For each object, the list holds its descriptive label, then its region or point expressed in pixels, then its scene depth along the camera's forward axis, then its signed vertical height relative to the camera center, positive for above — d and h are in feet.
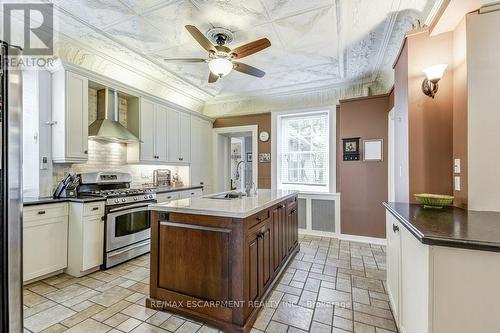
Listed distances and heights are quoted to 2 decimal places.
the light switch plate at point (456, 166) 6.70 -0.04
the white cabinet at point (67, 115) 9.61 +2.11
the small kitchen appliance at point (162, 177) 14.99 -0.79
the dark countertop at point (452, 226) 3.65 -1.19
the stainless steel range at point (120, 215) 9.86 -2.21
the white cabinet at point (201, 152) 16.78 +0.97
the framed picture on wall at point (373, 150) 13.16 +0.86
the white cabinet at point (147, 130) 12.92 +2.00
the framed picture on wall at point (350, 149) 13.76 +0.96
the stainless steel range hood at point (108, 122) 11.02 +2.11
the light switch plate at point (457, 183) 6.69 -0.52
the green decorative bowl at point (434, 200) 6.32 -0.97
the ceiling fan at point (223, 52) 7.45 +3.87
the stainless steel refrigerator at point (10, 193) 3.67 -0.44
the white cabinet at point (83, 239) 9.04 -2.86
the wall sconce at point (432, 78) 6.55 +2.49
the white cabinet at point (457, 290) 3.58 -2.00
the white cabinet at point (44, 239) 8.18 -2.70
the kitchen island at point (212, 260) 5.97 -2.60
